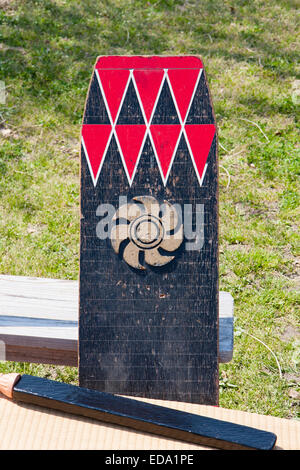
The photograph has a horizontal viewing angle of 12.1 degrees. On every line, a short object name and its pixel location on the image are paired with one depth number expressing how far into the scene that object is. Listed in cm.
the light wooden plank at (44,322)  290
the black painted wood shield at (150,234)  285
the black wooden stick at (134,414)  266
